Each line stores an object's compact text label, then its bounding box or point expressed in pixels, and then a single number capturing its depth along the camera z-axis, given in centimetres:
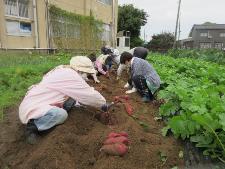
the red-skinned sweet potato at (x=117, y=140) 179
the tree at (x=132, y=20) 2172
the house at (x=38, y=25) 732
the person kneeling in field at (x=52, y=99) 201
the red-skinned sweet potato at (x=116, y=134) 188
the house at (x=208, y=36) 3011
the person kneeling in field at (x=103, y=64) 474
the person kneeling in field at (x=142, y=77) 327
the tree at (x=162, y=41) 2606
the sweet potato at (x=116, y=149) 171
